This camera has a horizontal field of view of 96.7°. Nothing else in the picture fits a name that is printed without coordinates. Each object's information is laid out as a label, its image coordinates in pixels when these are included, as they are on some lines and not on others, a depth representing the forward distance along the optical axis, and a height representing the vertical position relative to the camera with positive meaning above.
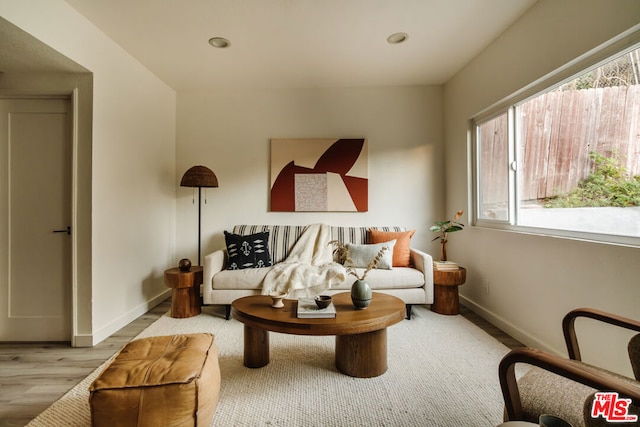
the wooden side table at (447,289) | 2.85 -0.77
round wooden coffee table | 1.65 -0.66
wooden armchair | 0.82 -0.64
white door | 2.37 -0.02
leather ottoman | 1.20 -0.76
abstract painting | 3.61 +0.53
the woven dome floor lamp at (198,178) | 3.10 +0.42
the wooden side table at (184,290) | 2.82 -0.76
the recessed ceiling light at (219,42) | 2.59 +1.61
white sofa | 2.77 -0.66
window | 1.66 +0.44
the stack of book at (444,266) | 2.90 -0.53
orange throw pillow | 3.04 -0.29
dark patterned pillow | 2.96 -0.38
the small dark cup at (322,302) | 1.84 -0.56
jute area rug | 1.49 -1.05
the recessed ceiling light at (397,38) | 2.53 +1.61
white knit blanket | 2.68 -0.56
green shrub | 1.64 +0.17
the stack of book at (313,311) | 1.73 -0.60
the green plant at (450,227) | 3.04 -0.13
